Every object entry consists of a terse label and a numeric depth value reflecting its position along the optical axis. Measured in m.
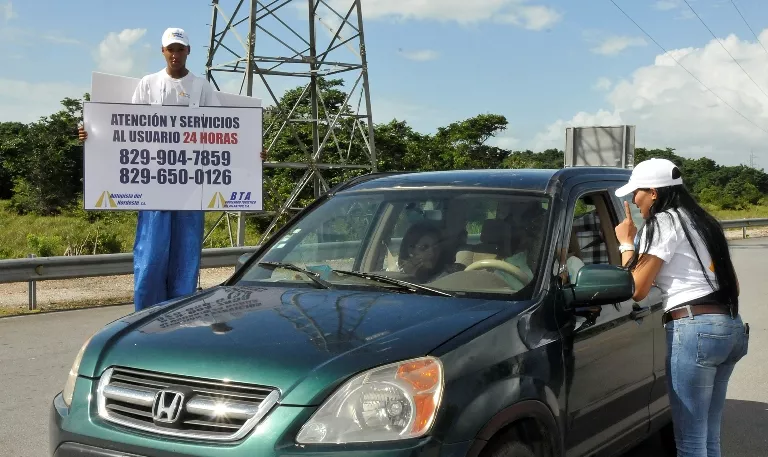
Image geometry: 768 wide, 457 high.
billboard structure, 24.84
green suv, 2.92
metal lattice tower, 19.69
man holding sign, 6.76
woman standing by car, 3.85
